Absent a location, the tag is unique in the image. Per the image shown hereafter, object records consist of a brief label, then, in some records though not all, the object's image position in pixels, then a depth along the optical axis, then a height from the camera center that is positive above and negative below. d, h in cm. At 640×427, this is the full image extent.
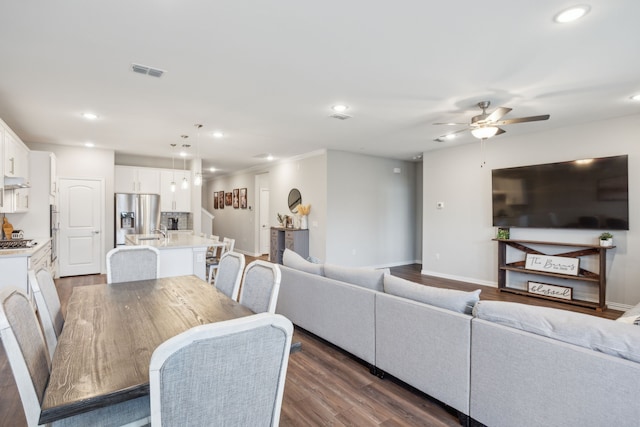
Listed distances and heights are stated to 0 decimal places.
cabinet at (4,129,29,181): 391 +73
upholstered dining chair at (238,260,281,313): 195 -46
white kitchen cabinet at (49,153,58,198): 527 +62
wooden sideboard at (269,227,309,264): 699 -63
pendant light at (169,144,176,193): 655 +122
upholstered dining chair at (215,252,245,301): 243 -47
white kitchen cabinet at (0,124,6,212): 369 +50
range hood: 384 +37
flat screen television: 444 +28
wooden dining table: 107 -58
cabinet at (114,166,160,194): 710 +73
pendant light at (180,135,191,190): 550 +127
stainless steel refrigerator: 689 -3
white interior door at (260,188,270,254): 934 -24
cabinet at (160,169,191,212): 757 +43
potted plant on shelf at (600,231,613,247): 446 -36
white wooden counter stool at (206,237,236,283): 474 -72
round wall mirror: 752 +32
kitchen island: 434 -60
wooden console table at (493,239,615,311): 444 -85
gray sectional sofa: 151 -80
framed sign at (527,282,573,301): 482 -117
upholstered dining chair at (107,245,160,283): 277 -45
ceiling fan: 357 +105
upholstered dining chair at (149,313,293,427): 90 -48
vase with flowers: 711 +0
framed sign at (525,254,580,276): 477 -77
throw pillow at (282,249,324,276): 323 -54
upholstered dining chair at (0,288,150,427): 112 -59
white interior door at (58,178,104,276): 629 -27
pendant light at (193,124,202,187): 501 +129
